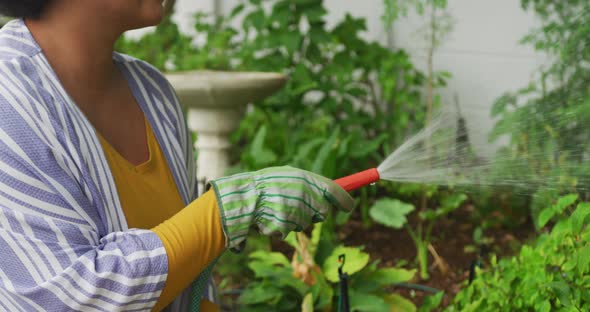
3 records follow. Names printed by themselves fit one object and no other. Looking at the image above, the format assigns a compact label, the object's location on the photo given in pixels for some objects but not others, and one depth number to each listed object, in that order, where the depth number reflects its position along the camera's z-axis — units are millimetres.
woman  1527
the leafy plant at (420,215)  3562
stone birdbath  4199
